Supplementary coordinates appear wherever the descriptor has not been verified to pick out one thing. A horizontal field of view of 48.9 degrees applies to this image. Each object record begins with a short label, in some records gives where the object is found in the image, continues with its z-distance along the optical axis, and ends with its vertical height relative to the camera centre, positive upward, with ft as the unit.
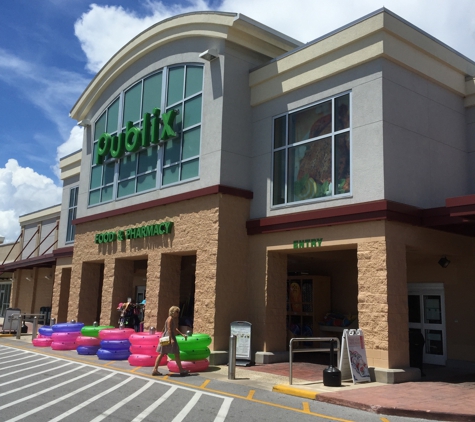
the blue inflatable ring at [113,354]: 50.85 -4.73
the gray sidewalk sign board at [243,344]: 47.93 -3.13
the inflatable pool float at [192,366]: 42.96 -4.79
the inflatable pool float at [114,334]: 51.98 -2.86
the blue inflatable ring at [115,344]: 50.90 -3.84
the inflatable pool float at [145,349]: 47.21 -3.88
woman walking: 41.11 -3.04
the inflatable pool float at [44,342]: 61.88 -4.63
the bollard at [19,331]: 72.49 -4.12
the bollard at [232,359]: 39.73 -3.80
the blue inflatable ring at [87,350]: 54.70 -4.76
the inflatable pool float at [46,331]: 62.23 -3.38
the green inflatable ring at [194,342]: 43.86 -2.87
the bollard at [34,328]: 67.10 -3.32
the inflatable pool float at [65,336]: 58.70 -3.67
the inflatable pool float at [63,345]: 58.75 -4.67
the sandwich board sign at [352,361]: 38.24 -3.47
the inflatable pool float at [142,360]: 46.70 -4.77
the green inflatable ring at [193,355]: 43.62 -3.93
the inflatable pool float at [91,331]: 55.16 -2.85
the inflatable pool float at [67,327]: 59.47 -2.76
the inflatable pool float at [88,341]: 54.68 -3.83
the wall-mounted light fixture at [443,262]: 48.03 +4.97
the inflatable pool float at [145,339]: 47.39 -2.97
